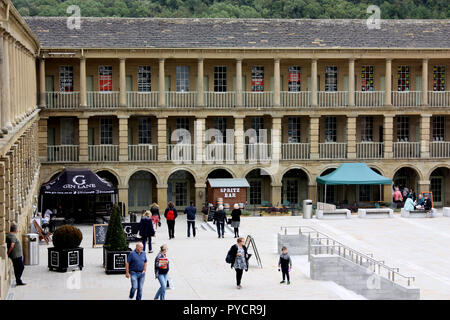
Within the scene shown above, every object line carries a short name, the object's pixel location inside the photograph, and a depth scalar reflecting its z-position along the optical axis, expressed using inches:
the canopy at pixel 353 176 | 1766.7
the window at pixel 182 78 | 1857.8
